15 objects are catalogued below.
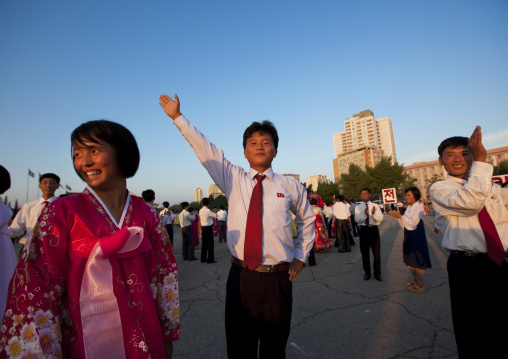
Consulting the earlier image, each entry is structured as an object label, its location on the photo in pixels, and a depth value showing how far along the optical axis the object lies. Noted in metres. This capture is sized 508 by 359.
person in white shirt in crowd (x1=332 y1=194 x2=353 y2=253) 9.81
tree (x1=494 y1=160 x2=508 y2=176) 35.50
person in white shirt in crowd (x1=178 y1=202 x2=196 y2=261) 9.80
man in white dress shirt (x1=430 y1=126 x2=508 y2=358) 2.15
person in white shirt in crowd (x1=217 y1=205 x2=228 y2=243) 14.66
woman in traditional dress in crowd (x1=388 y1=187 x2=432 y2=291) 5.12
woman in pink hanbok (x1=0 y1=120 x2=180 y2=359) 1.17
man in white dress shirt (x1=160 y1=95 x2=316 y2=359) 2.05
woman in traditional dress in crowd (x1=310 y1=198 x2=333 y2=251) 9.87
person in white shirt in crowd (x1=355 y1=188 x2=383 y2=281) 5.91
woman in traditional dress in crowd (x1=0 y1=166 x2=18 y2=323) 2.56
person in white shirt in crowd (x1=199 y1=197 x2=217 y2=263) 8.82
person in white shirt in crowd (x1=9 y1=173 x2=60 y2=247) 4.28
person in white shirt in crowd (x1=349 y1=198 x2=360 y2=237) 14.04
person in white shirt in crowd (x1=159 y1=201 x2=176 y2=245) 9.73
